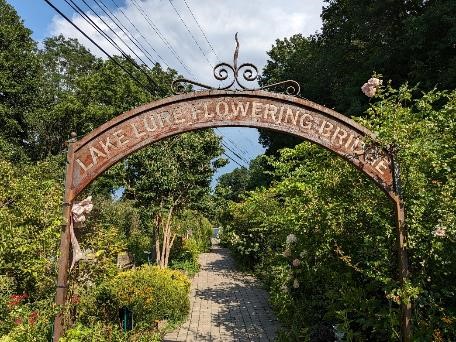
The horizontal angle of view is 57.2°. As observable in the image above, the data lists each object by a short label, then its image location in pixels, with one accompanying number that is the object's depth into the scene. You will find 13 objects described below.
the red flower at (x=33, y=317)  4.78
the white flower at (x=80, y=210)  4.63
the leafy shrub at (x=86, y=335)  4.58
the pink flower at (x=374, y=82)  4.82
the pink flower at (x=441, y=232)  4.04
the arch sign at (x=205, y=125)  4.62
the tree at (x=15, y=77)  23.48
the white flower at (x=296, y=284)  7.47
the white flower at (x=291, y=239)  7.64
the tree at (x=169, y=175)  13.87
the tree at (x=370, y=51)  13.48
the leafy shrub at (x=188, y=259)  16.72
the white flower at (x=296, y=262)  7.50
